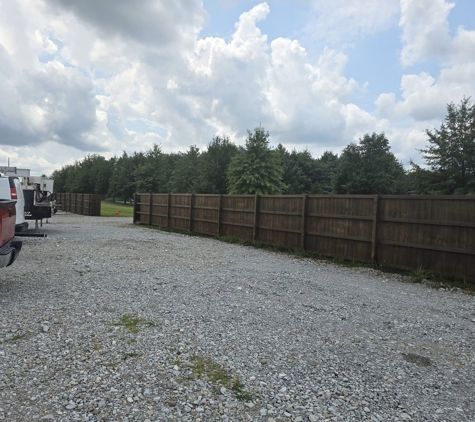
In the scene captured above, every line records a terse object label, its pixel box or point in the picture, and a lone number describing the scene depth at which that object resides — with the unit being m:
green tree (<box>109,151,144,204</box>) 60.32
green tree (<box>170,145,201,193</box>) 45.38
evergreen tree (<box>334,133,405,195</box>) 43.28
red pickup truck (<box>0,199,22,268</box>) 4.76
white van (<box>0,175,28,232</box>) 9.26
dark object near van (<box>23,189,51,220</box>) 13.15
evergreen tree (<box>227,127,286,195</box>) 30.48
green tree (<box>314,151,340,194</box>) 52.71
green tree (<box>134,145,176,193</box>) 52.73
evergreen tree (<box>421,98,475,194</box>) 30.14
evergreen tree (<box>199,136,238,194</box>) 39.00
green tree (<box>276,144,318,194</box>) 48.53
